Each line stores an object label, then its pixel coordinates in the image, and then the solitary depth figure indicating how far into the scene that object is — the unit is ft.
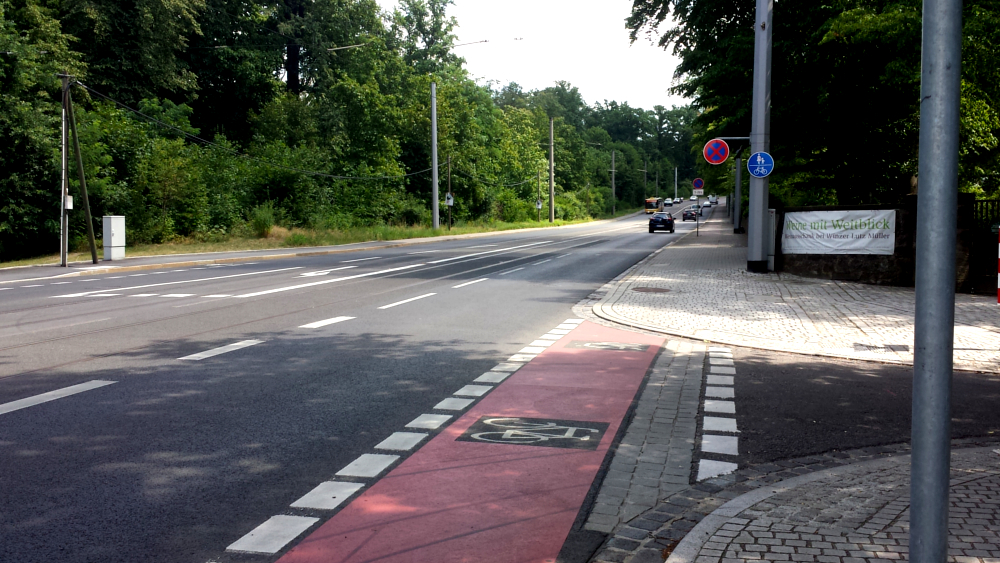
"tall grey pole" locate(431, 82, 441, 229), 164.14
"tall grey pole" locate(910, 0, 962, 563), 8.64
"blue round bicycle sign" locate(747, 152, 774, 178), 63.77
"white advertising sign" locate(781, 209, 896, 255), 59.16
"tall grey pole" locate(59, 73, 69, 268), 90.58
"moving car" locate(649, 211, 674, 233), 189.47
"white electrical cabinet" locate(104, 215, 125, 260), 97.45
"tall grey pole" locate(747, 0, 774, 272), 63.16
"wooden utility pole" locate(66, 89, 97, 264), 93.61
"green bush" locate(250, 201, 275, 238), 142.00
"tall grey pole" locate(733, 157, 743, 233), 104.78
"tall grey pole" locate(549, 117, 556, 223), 267.49
